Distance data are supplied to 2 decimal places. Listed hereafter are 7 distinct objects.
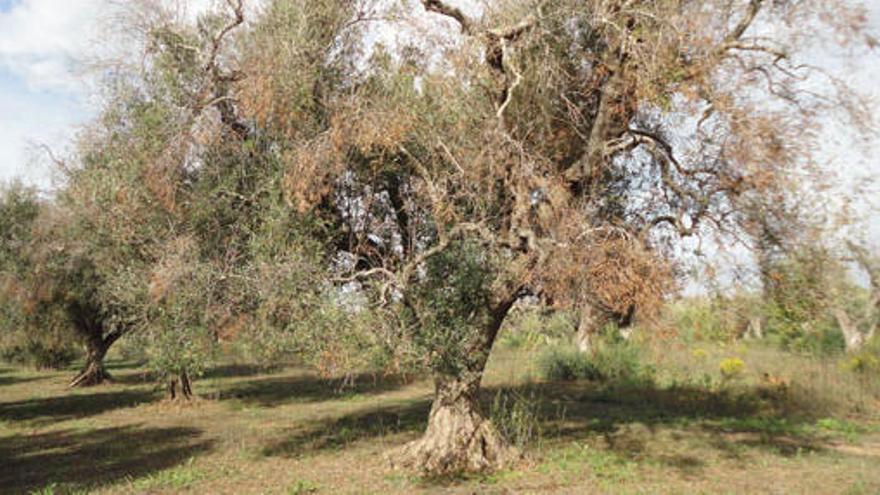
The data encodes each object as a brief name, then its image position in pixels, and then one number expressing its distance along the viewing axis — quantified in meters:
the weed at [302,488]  10.44
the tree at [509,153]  9.63
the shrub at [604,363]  23.15
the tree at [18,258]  20.36
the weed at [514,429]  12.15
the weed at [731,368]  20.33
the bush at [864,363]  18.25
